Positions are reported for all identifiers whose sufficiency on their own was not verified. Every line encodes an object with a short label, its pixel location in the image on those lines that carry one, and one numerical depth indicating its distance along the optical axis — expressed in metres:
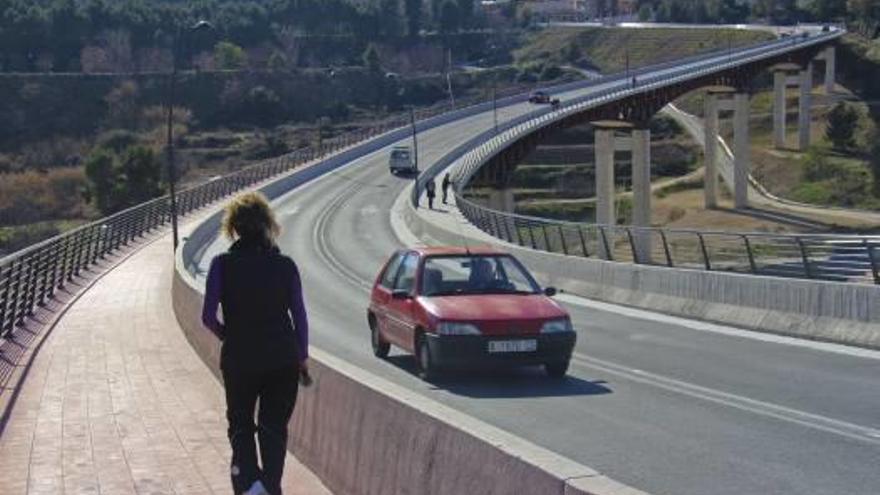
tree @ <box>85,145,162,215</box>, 82.75
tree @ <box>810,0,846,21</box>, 164.75
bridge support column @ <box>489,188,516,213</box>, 76.44
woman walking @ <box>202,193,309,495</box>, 7.68
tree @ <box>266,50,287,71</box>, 149.12
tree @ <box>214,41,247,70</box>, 151.38
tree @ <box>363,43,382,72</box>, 158.12
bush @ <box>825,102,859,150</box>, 104.89
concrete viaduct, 75.62
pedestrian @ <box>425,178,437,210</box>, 63.33
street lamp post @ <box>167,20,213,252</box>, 47.59
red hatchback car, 15.41
